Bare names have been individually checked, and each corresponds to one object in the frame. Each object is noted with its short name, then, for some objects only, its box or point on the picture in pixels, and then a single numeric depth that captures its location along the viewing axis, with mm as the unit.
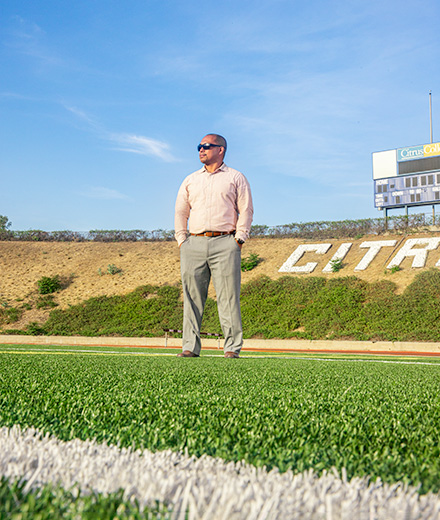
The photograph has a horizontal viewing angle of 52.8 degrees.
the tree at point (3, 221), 46172
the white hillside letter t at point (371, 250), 28266
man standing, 5586
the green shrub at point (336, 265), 28484
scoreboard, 30469
